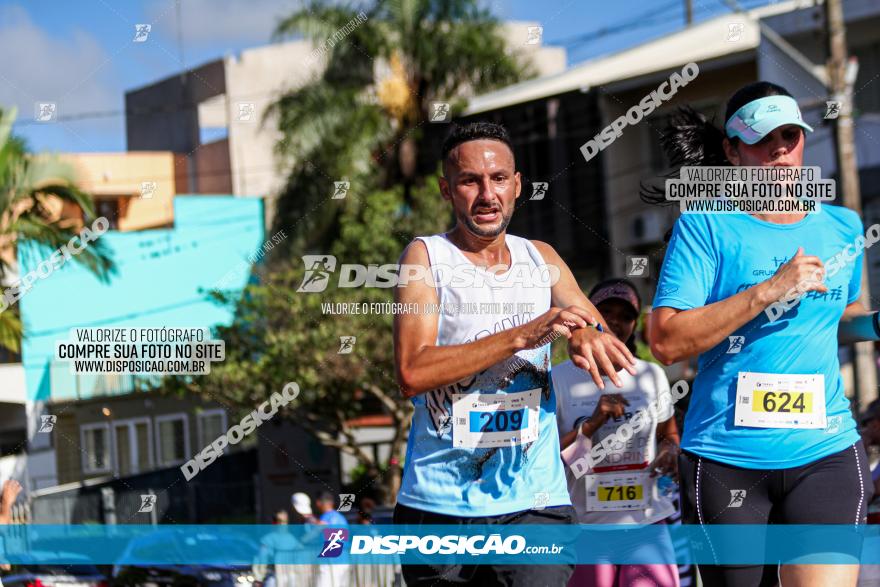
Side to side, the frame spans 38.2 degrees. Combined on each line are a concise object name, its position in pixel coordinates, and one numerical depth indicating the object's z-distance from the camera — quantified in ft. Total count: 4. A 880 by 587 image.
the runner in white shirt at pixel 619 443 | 17.79
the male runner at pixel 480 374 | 11.98
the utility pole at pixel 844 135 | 43.75
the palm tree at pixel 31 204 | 41.63
